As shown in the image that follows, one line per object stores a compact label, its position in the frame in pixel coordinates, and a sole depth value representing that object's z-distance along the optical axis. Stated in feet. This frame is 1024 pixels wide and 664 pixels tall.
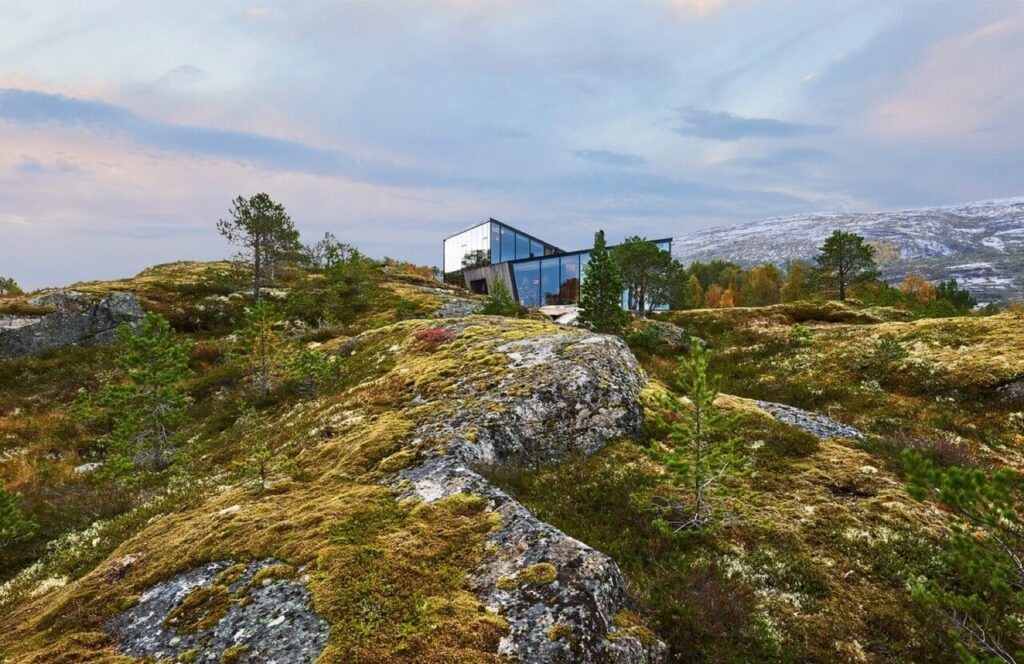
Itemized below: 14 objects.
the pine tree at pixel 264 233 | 166.61
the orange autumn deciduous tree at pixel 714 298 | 368.68
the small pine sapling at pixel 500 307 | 117.08
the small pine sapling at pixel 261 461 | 37.11
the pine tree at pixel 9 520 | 39.52
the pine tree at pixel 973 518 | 14.73
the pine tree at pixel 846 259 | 188.75
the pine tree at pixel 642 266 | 178.81
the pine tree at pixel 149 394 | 53.67
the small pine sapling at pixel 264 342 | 66.08
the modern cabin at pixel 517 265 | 214.28
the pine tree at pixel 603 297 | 101.14
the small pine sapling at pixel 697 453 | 30.32
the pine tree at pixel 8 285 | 256.42
